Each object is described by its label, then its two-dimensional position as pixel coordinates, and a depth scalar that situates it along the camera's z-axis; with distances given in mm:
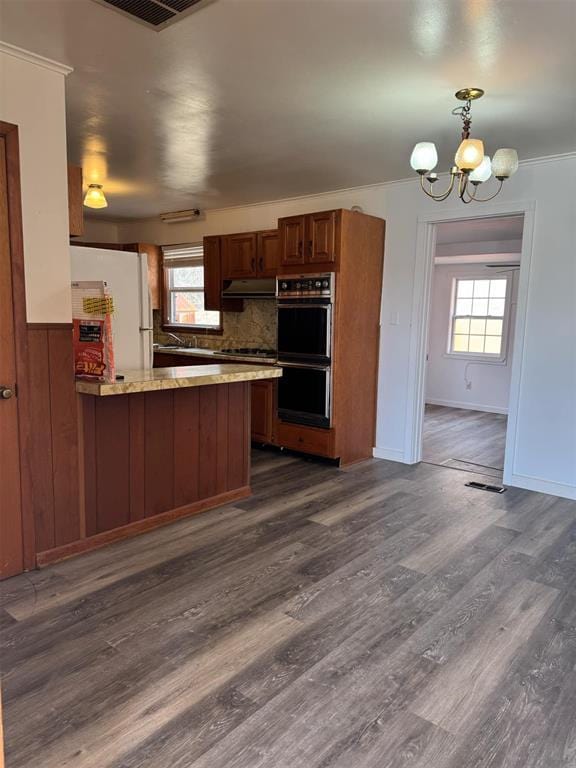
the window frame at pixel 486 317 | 7398
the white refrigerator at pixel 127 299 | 3365
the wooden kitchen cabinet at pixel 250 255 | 5289
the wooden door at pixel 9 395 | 2496
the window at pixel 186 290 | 6523
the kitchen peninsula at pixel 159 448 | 2938
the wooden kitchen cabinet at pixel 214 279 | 5844
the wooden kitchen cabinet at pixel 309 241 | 4367
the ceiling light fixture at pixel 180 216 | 6219
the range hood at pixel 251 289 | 5387
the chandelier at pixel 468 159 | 2652
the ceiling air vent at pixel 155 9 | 1982
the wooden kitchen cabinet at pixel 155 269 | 6797
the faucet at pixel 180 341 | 6723
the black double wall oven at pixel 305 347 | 4441
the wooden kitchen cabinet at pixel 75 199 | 2936
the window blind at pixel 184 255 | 6445
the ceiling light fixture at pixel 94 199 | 4582
